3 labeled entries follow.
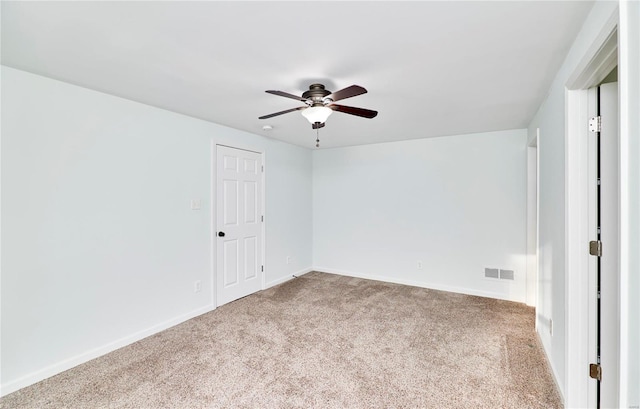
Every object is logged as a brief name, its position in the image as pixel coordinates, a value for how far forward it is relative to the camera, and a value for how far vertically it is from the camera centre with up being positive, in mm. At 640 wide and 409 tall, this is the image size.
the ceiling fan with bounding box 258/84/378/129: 2176 +747
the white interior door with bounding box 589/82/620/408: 1688 -221
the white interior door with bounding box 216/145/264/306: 3771 -283
